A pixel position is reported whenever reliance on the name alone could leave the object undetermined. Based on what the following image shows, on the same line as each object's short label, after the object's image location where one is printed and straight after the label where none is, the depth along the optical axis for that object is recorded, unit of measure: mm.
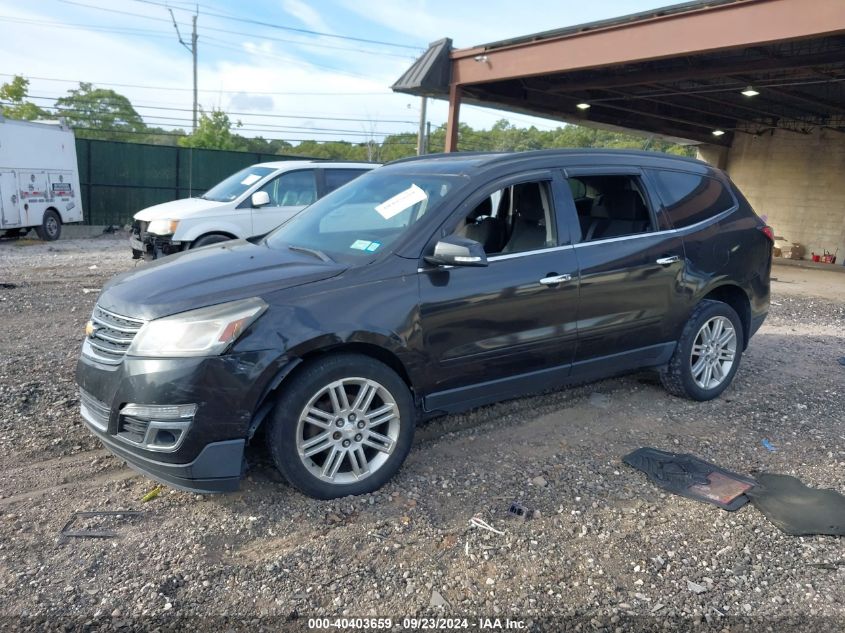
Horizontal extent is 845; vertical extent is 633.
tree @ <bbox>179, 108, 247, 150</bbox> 37062
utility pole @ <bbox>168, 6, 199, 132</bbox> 48122
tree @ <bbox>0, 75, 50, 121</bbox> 34938
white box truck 14305
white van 9508
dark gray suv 3219
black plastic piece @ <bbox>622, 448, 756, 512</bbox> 3795
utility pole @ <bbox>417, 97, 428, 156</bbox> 23816
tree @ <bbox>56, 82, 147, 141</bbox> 54344
